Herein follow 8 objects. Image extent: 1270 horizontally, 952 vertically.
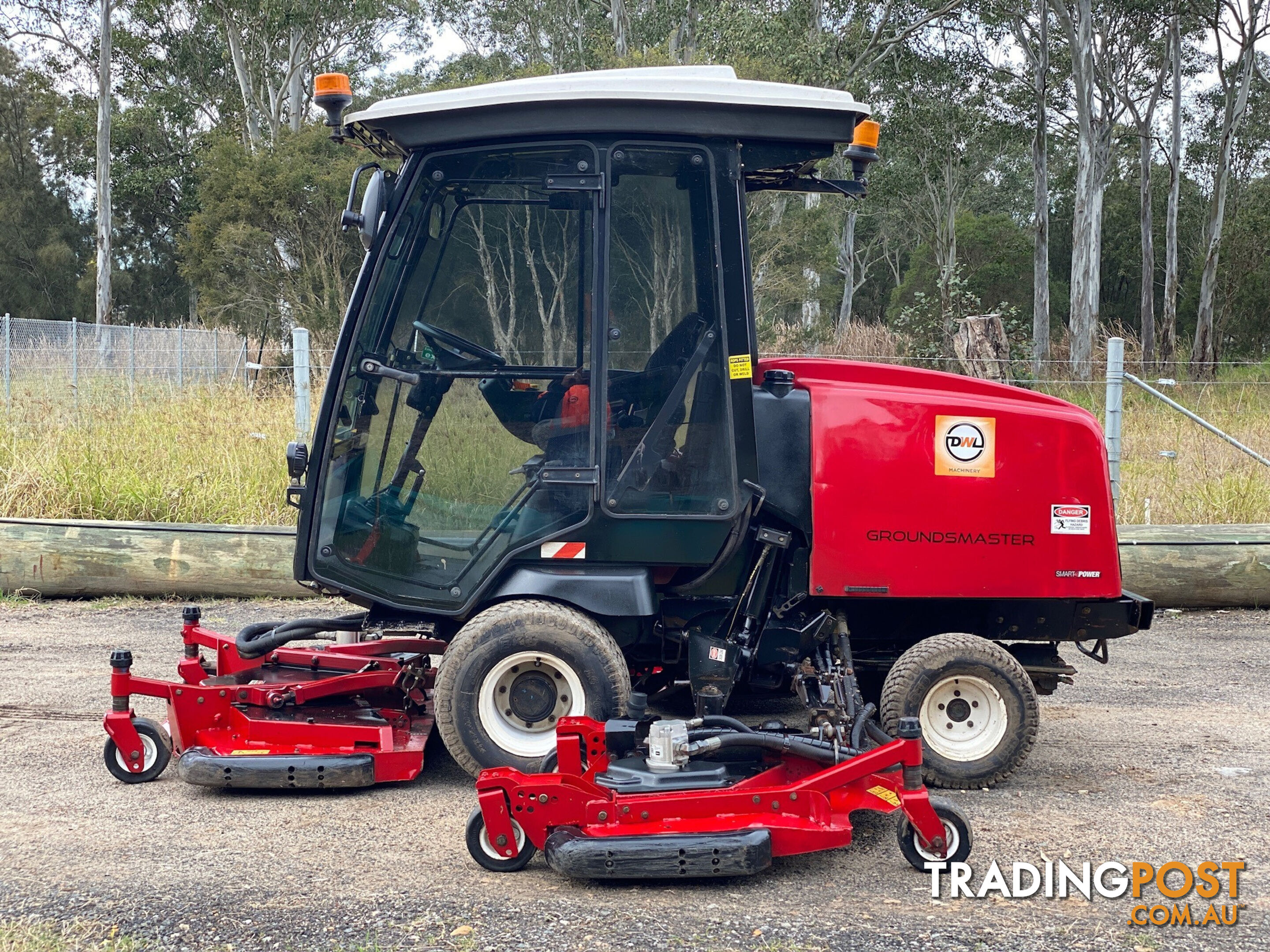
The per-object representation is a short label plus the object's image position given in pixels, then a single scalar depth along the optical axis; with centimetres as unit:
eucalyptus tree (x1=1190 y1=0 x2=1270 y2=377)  3064
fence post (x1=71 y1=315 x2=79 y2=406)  1342
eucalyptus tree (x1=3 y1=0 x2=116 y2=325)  3003
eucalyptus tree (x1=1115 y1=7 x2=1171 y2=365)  3206
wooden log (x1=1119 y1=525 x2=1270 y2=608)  785
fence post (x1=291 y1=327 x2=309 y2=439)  896
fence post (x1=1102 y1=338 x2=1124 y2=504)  838
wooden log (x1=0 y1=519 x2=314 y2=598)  790
